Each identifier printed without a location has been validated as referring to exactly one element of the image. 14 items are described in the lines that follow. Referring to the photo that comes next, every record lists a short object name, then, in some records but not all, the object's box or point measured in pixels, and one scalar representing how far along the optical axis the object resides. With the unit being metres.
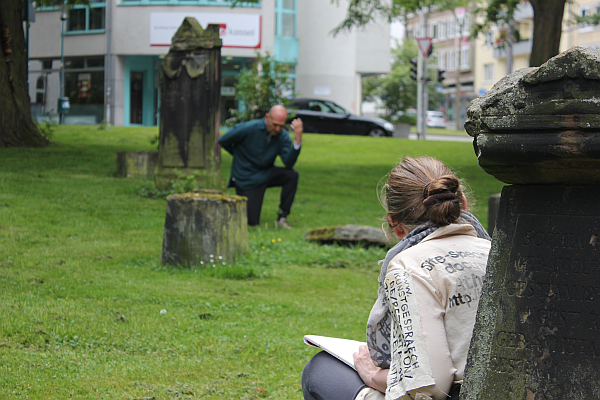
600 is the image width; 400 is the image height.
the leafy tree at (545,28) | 14.36
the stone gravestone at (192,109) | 10.80
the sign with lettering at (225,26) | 33.00
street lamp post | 32.20
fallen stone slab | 8.23
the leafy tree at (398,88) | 55.84
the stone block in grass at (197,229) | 6.60
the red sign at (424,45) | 23.50
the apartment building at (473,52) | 52.62
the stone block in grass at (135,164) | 12.59
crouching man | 9.28
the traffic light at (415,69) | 28.62
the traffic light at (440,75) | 30.30
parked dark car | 29.03
